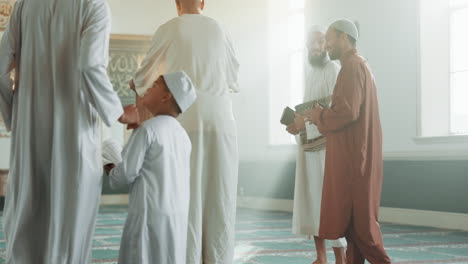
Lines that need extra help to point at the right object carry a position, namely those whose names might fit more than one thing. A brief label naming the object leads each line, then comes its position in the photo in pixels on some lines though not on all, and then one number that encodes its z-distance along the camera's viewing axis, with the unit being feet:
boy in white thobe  9.02
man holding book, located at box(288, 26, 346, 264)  15.39
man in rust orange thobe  12.30
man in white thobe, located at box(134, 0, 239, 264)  12.28
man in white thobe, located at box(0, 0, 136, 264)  9.25
